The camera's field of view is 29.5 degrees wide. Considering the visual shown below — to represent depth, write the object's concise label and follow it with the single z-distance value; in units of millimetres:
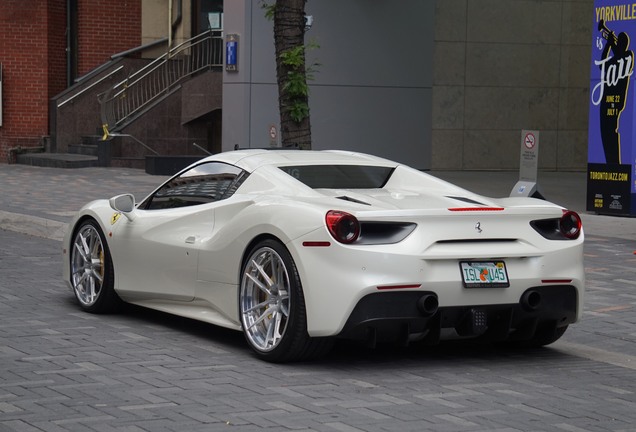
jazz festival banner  16797
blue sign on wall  23578
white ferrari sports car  6785
